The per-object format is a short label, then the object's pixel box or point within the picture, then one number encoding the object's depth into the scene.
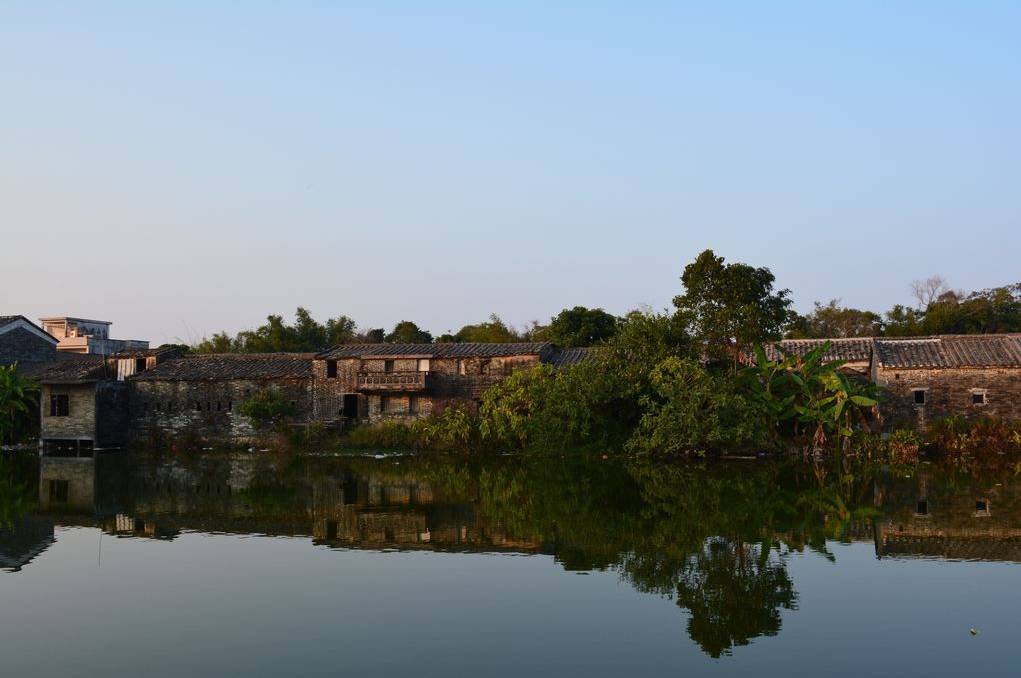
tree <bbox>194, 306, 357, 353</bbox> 52.53
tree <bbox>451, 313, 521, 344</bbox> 57.41
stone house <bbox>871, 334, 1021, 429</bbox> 31.56
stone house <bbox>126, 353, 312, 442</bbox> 37.59
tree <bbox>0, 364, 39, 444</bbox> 35.91
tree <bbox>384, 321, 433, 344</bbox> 56.78
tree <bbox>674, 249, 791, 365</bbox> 32.53
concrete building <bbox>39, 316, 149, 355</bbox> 55.50
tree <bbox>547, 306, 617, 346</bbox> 47.50
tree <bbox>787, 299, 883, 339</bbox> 54.24
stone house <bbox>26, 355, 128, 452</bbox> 36.22
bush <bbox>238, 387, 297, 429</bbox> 36.44
